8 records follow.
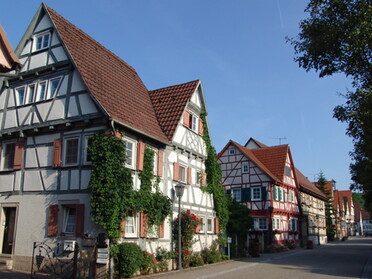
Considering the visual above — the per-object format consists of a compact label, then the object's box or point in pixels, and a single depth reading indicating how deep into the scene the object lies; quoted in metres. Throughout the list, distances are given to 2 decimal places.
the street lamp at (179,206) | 16.89
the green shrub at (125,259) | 13.96
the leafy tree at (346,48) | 14.78
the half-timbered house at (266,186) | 34.88
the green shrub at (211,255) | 20.41
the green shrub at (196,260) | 18.89
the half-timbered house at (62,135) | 15.10
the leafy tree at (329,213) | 57.91
